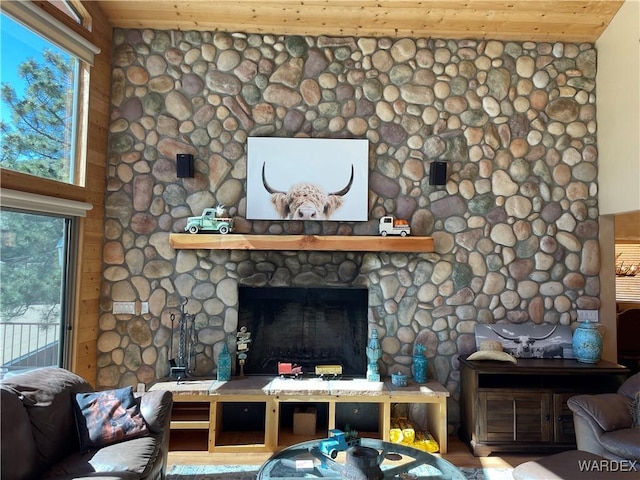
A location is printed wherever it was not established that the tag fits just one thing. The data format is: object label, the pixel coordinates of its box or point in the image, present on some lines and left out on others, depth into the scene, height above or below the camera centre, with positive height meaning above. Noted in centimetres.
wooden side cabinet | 354 -124
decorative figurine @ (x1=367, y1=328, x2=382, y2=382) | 387 -88
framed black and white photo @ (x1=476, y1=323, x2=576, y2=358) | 399 -71
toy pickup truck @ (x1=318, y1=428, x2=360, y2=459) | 259 -114
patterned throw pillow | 255 -101
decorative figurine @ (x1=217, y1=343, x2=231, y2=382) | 377 -97
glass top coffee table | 239 -121
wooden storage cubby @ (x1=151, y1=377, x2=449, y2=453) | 353 -122
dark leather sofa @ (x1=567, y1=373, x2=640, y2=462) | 273 -110
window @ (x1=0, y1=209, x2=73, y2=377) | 304 -26
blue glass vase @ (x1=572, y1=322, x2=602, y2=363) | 376 -70
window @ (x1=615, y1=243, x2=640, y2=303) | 682 -9
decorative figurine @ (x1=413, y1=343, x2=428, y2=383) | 388 -96
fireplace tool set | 385 -79
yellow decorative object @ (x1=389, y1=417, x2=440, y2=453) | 358 -152
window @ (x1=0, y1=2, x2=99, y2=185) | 301 +127
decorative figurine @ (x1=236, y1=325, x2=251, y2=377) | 389 -79
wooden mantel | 381 +15
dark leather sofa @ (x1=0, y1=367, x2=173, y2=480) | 221 -106
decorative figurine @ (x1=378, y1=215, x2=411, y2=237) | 395 +31
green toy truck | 388 +31
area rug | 312 -162
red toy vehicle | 388 -103
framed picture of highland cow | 404 +78
